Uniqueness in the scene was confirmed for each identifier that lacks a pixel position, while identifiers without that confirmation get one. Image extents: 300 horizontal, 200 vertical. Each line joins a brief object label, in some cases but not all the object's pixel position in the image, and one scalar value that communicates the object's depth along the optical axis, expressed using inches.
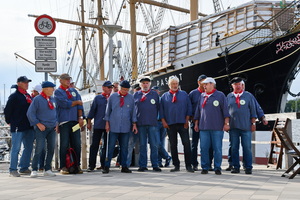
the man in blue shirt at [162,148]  423.2
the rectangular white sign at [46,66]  395.2
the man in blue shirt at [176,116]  373.4
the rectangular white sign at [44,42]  399.5
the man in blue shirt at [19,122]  358.3
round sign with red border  404.2
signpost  397.1
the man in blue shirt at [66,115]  366.3
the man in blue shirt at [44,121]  346.6
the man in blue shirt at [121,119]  372.5
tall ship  1025.5
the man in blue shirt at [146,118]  384.5
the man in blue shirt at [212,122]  352.2
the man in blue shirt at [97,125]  390.8
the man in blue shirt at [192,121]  387.9
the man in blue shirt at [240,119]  359.3
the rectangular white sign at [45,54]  397.8
